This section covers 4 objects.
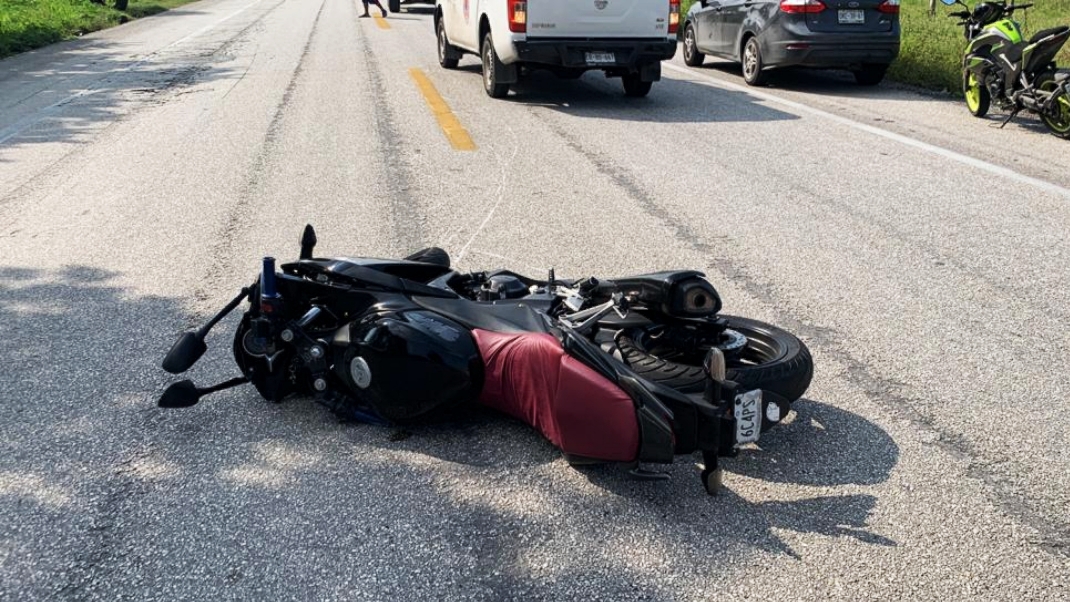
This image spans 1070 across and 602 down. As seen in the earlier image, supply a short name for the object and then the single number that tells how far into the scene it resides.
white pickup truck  11.44
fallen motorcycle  3.21
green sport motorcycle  9.85
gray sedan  12.88
